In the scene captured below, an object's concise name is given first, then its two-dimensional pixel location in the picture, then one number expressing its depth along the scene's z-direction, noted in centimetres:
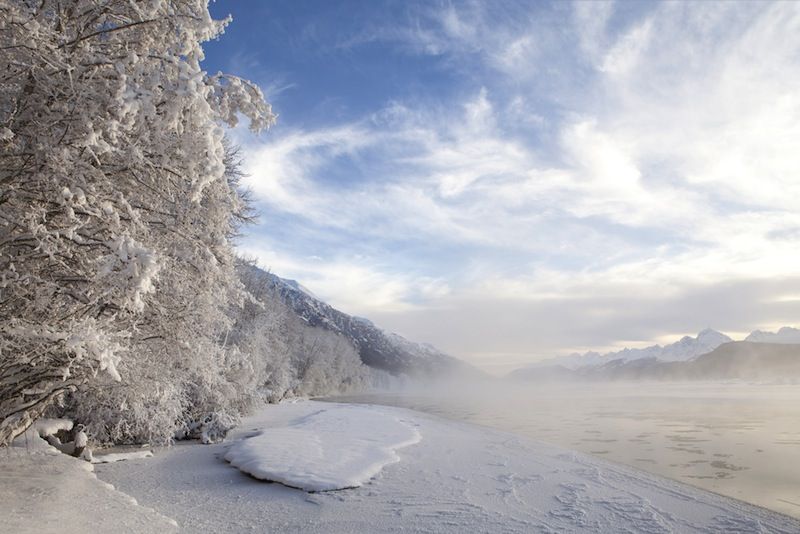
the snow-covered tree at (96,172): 488
